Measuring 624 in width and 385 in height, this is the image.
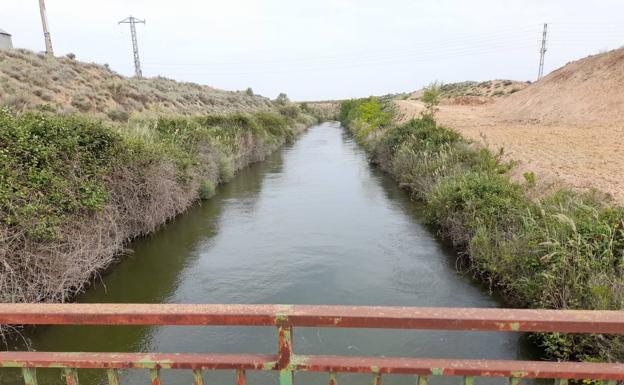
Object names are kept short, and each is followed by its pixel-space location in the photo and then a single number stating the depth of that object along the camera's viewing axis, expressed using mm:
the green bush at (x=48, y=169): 5840
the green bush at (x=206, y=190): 13906
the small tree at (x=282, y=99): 67575
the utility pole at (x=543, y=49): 55372
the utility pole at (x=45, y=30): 28641
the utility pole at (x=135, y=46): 43938
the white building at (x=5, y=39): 30688
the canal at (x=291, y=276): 5805
